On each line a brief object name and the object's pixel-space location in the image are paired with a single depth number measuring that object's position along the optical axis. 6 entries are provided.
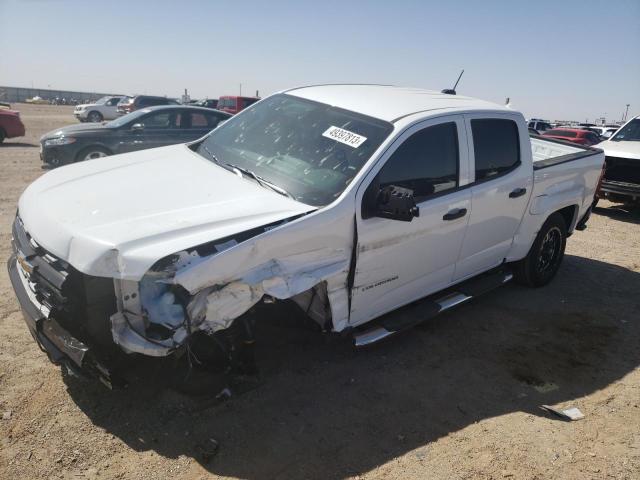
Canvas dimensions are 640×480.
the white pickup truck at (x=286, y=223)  2.49
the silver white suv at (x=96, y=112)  26.34
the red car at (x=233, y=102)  21.95
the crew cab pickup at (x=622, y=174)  9.12
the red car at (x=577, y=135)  18.72
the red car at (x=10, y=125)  14.35
